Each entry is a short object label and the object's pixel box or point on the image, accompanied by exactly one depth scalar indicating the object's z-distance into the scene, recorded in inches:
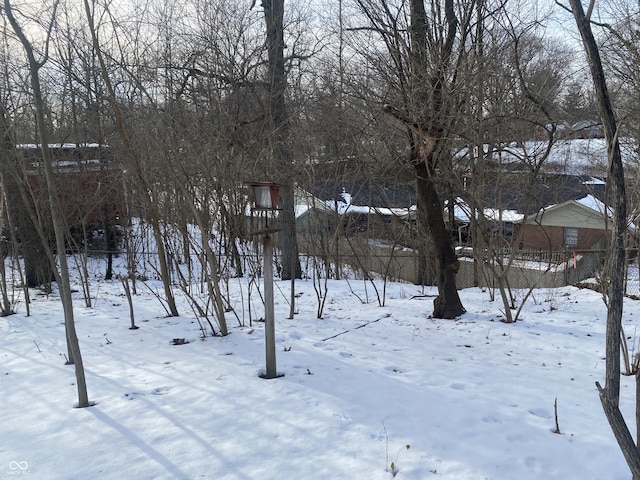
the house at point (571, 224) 759.1
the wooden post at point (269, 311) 147.8
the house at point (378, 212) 478.2
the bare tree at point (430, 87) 212.4
